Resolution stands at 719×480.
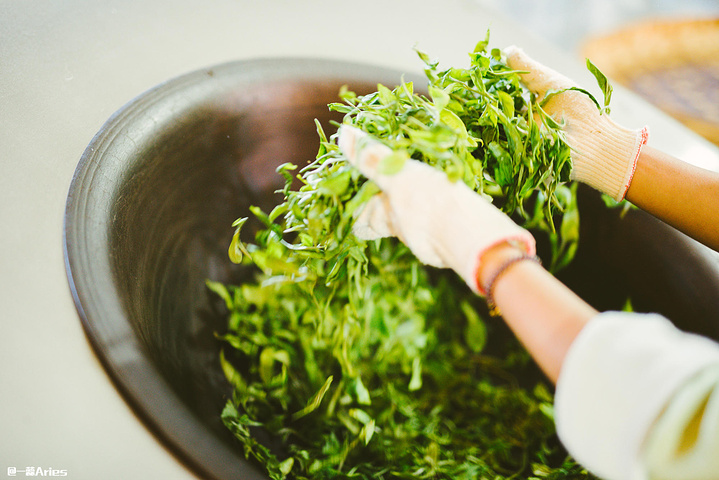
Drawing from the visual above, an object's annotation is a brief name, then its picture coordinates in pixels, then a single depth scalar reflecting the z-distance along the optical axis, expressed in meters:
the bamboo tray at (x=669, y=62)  1.91
